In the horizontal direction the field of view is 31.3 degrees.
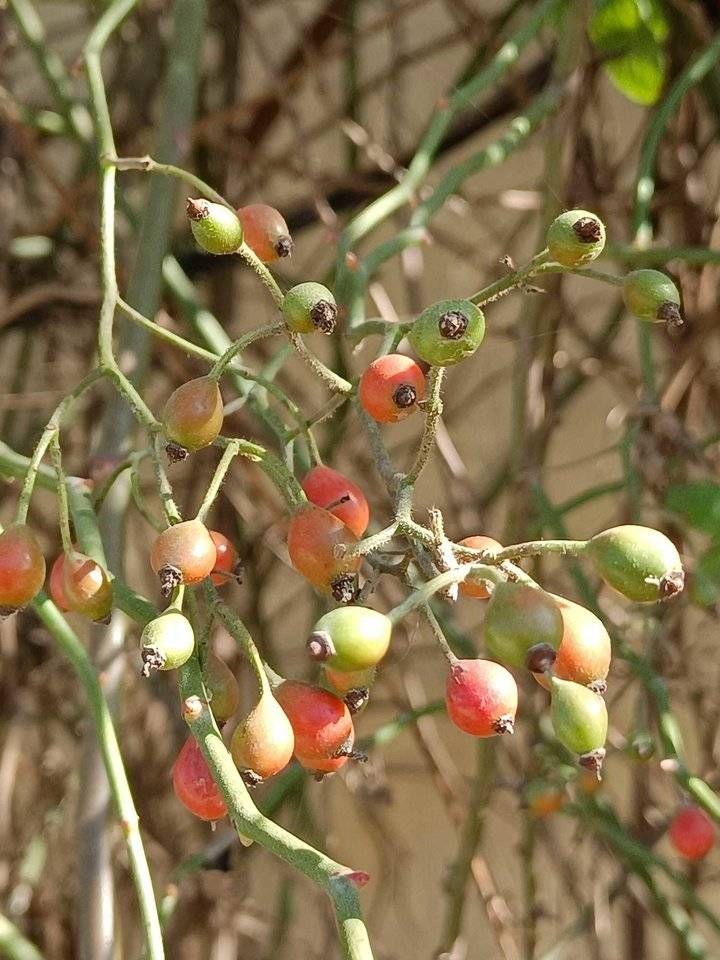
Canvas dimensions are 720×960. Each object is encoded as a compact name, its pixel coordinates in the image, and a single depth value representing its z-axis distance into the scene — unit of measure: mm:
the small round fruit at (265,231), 190
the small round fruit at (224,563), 177
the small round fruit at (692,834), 253
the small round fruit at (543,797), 249
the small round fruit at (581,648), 140
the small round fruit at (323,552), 149
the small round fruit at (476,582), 152
